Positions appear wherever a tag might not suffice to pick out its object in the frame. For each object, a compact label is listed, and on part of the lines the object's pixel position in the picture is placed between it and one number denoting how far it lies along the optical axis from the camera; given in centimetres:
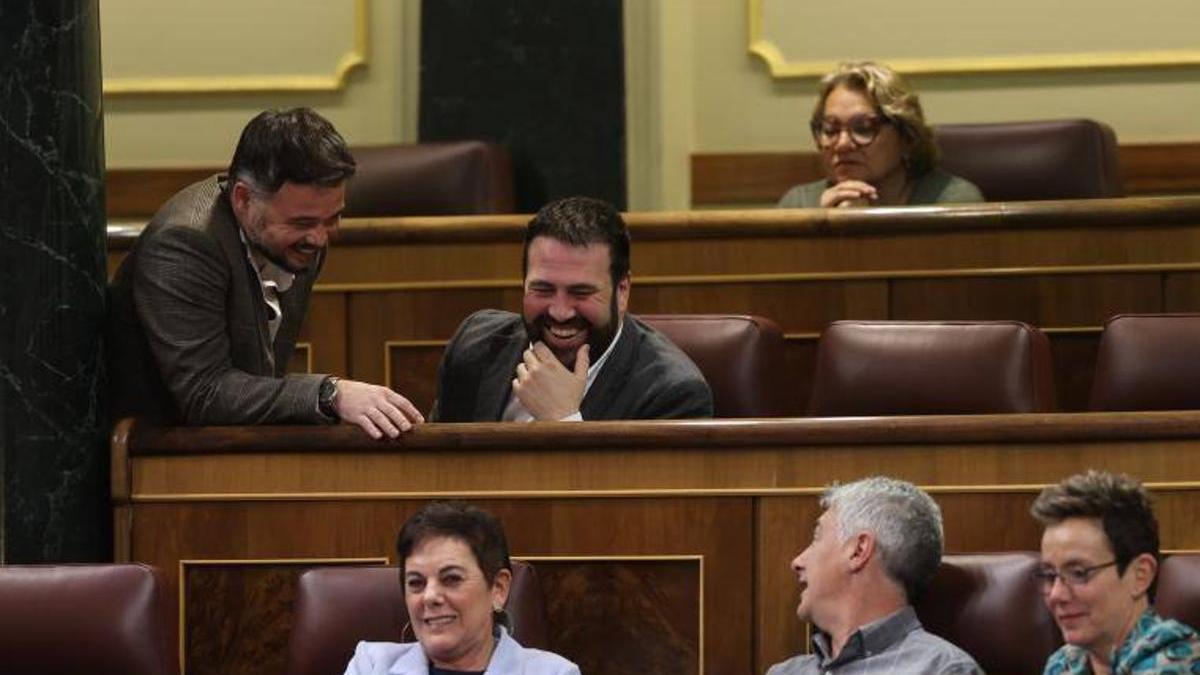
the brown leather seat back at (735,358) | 1391
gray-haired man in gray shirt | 1317
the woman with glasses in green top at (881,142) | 1485
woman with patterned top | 1304
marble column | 1352
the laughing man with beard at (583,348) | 1366
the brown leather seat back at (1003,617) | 1318
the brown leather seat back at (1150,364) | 1384
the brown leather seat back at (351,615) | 1322
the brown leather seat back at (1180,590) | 1309
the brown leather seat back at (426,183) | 1499
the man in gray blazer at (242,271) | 1353
